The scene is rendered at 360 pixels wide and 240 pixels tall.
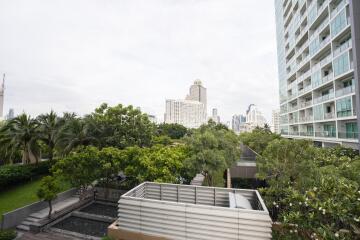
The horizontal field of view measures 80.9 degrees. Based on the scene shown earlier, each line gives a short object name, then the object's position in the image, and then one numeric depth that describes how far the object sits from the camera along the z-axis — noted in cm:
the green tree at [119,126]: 2014
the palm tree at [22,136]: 1931
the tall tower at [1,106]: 9433
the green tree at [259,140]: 3022
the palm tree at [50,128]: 2103
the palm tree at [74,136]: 1997
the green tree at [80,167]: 1482
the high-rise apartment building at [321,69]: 2072
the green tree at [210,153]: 1338
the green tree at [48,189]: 1286
